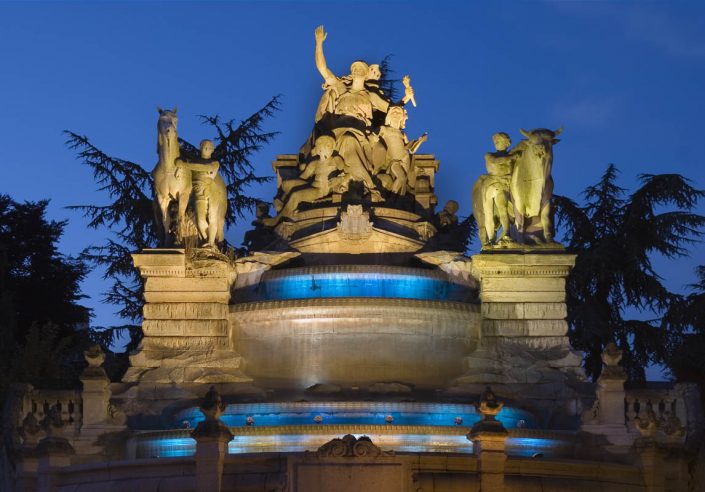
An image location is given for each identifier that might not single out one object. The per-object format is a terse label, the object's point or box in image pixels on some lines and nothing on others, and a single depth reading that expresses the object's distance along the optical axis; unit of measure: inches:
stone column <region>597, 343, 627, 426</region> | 1098.7
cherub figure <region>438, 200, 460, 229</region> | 1467.8
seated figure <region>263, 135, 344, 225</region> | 1450.5
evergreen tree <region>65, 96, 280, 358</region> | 1903.3
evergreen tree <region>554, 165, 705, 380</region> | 1774.1
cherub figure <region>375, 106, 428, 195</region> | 1483.8
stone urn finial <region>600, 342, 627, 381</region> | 1106.7
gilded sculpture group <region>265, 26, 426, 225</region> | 1459.2
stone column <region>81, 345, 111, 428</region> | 1109.7
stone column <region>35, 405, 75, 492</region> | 936.9
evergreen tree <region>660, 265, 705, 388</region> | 1626.5
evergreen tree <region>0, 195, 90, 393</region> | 1617.9
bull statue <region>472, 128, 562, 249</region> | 1316.4
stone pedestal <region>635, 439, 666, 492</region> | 945.5
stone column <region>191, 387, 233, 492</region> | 876.0
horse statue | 1312.7
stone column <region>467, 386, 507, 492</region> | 893.8
